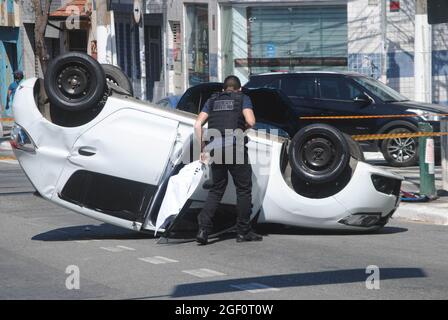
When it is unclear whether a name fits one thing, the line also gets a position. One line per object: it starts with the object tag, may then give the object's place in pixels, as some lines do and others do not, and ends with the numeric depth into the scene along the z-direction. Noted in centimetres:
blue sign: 3006
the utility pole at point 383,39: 2695
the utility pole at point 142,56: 2908
